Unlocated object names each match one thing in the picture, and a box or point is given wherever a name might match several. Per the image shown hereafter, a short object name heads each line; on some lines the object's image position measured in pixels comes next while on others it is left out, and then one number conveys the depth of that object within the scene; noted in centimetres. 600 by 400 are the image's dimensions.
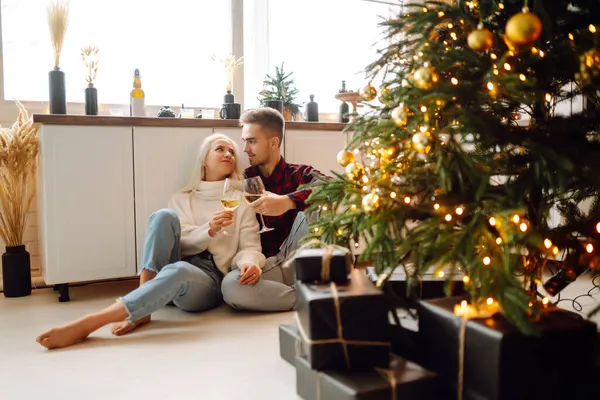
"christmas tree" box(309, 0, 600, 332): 126
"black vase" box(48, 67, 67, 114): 265
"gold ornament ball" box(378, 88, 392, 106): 154
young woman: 197
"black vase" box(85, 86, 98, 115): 274
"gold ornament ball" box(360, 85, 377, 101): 167
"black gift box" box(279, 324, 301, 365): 165
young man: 245
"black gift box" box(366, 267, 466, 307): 164
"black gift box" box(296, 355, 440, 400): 121
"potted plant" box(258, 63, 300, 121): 332
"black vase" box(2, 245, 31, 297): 266
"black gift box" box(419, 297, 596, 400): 123
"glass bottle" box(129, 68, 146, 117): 288
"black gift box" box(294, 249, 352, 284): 139
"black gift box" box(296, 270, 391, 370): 129
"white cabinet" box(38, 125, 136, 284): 249
